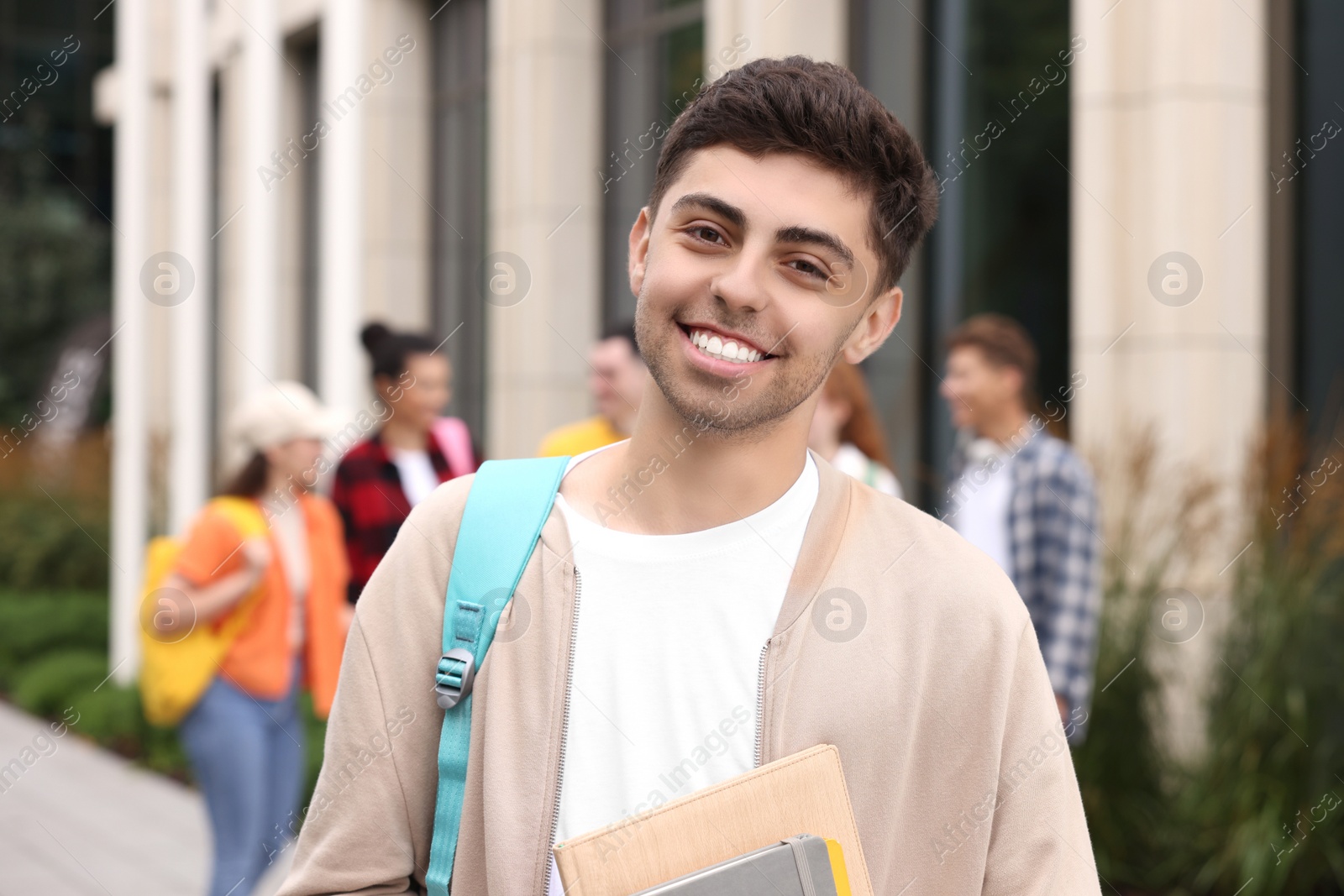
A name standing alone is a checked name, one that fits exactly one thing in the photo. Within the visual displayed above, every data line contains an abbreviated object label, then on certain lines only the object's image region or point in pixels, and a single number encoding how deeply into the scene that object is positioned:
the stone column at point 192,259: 11.30
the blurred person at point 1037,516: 5.02
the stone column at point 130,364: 11.50
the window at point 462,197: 12.61
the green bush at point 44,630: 13.63
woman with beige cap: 5.09
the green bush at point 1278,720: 5.36
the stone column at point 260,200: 10.24
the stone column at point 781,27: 8.45
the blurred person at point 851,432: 5.07
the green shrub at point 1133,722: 5.77
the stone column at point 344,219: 8.89
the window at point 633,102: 10.37
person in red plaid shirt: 5.45
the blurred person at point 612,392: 5.51
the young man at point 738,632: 1.79
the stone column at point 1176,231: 6.61
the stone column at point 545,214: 10.53
